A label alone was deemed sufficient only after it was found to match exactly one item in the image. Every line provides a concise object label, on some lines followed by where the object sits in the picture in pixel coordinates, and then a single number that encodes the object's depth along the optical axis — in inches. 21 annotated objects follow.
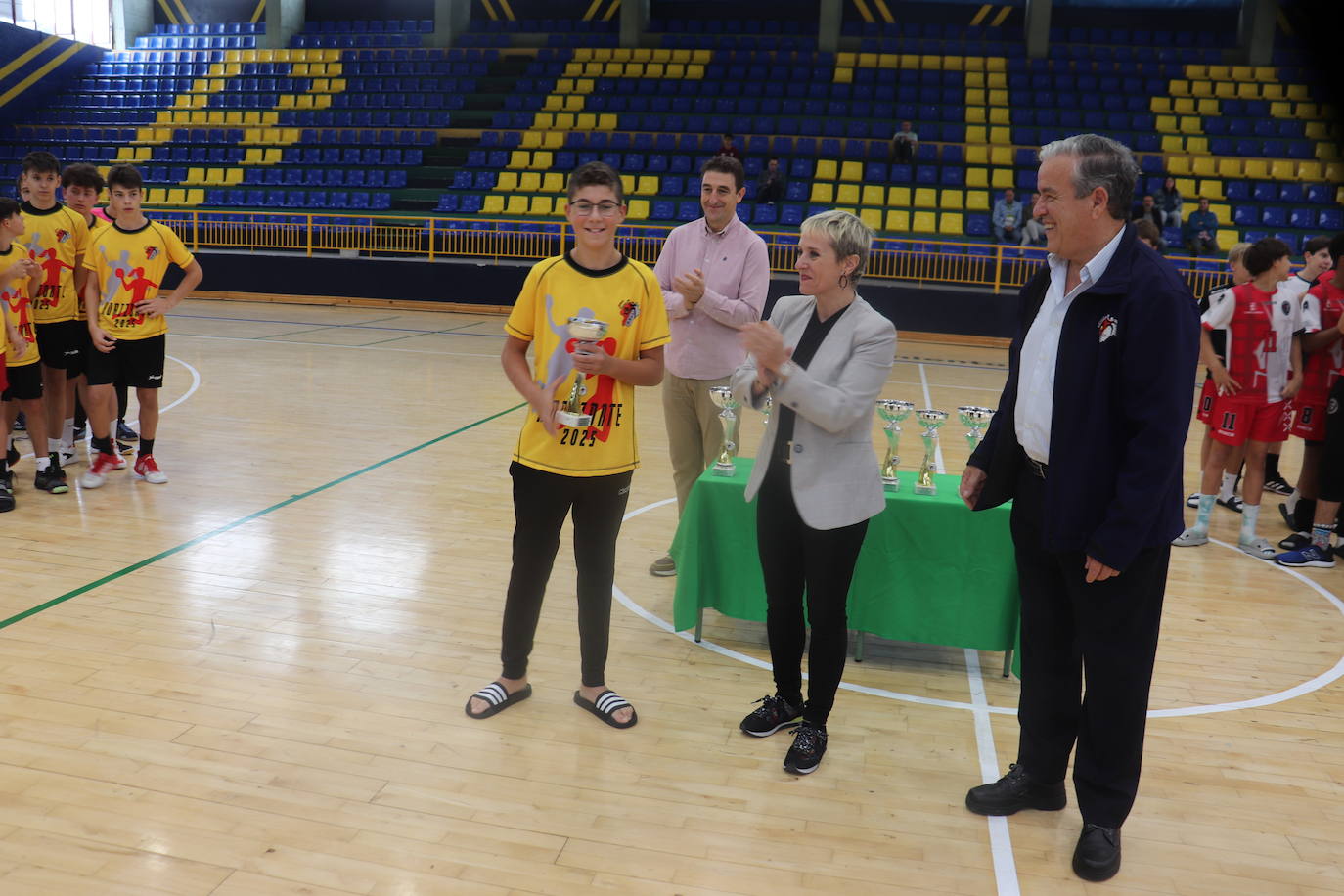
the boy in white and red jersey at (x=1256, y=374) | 196.9
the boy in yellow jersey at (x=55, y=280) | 214.7
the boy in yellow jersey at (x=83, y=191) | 218.4
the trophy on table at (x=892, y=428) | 144.7
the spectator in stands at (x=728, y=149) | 592.7
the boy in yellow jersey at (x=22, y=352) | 186.2
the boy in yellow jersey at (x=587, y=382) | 111.9
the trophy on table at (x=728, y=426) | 151.0
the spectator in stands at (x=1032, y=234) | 541.3
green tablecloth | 138.3
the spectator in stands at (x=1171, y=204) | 558.6
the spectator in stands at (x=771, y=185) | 608.7
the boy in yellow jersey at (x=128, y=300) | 204.2
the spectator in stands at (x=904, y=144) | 636.1
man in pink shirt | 154.6
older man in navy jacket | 87.6
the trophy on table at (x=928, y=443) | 143.6
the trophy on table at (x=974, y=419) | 143.0
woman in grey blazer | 105.3
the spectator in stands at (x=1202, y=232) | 544.4
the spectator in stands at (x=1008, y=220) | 555.5
